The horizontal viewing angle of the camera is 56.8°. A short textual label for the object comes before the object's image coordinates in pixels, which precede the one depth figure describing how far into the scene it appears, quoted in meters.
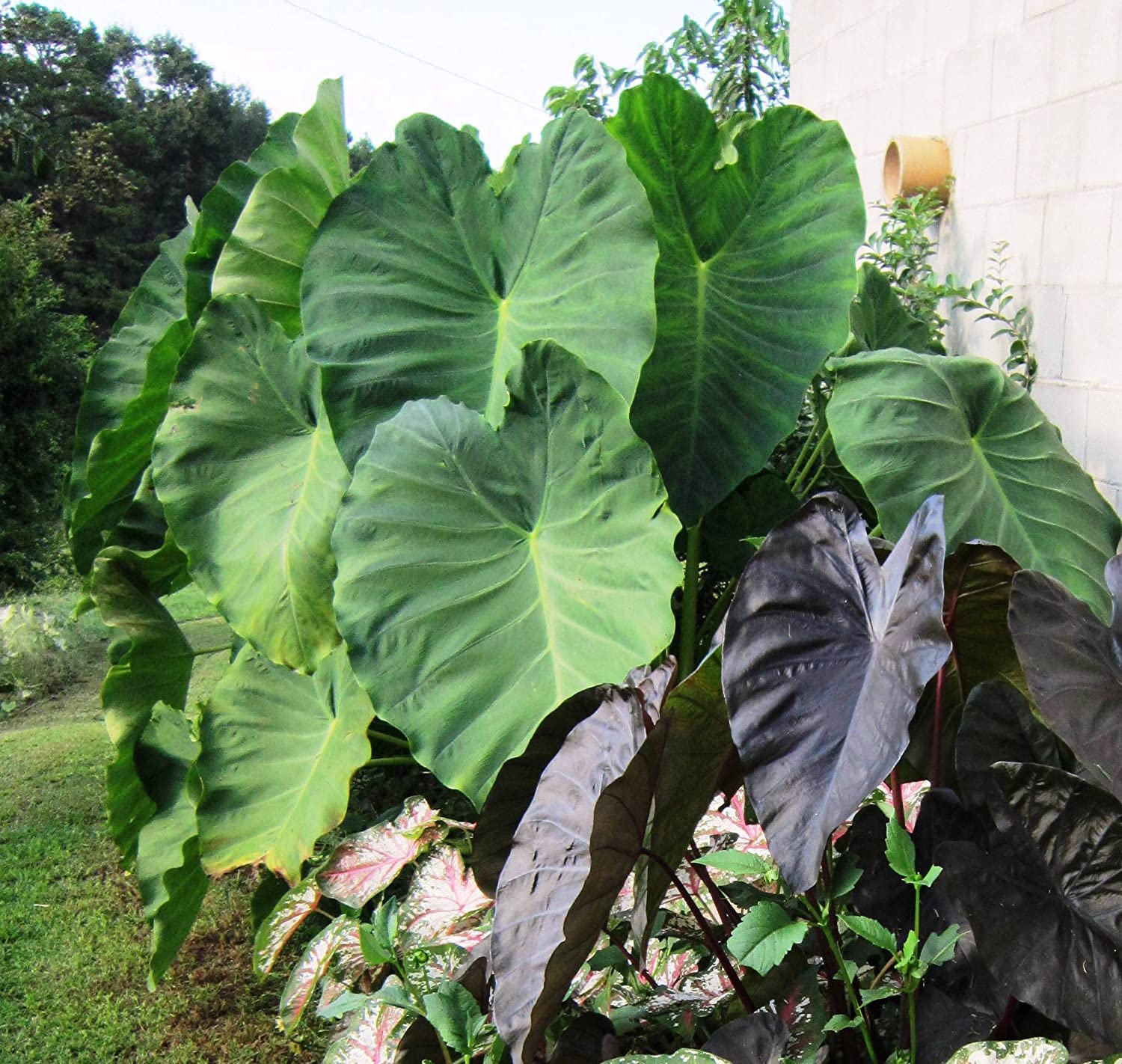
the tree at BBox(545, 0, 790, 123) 4.55
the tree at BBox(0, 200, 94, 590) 5.41
